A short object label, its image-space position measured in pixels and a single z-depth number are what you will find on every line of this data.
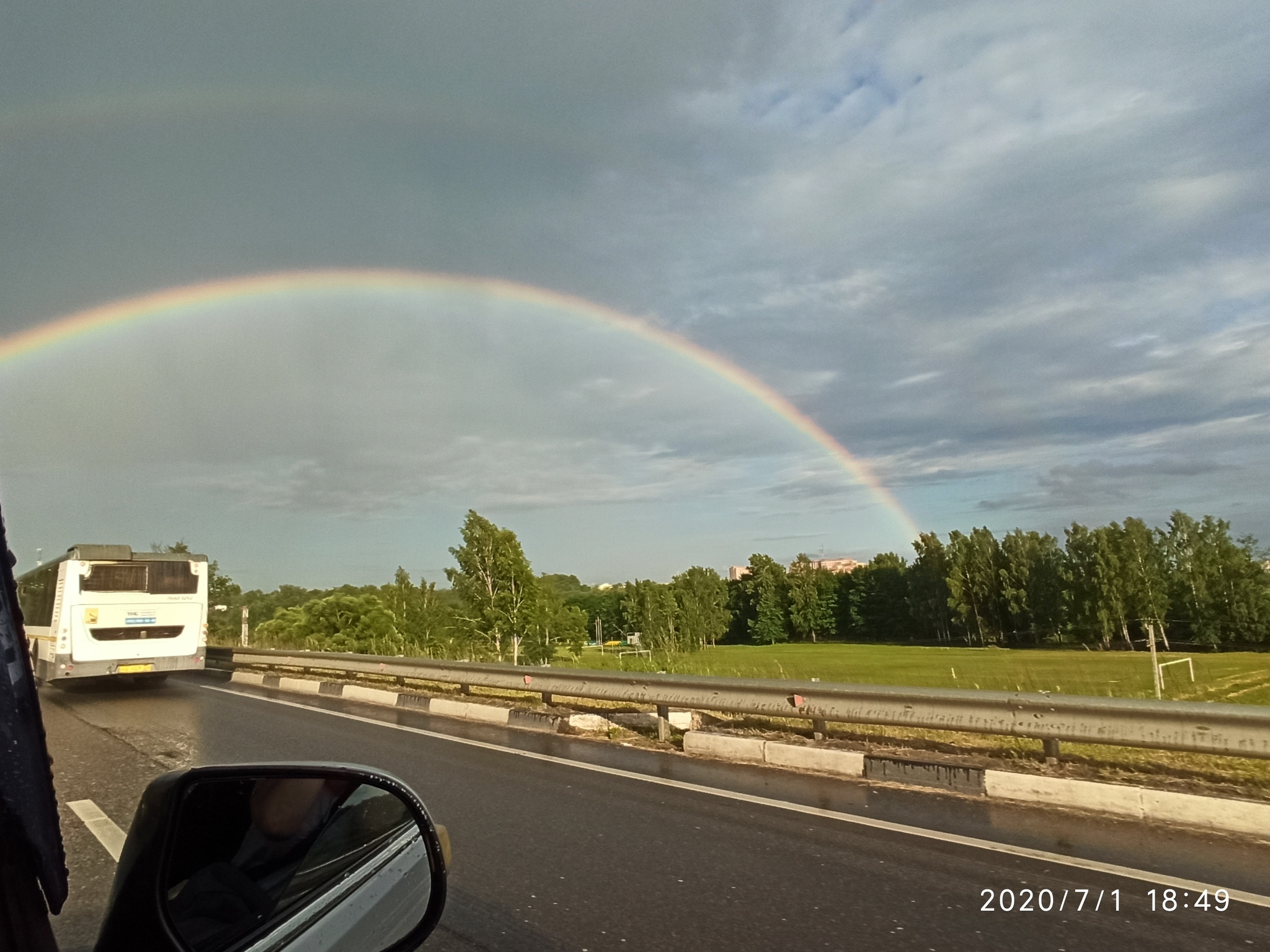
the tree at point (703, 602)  120.31
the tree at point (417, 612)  50.12
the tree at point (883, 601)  134.25
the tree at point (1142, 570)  85.44
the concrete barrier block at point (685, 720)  10.84
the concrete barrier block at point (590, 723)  11.36
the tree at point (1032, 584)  103.31
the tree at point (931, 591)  119.50
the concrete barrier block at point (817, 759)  8.09
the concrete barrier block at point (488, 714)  12.59
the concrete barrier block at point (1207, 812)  5.71
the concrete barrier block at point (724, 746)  9.00
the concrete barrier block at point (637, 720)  11.35
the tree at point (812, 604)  142.00
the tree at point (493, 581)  47.62
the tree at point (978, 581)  108.31
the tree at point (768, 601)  144.38
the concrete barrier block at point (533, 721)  11.73
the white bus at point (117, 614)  17.25
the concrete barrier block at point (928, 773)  7.25
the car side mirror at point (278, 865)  1.43
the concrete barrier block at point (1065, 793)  6.34
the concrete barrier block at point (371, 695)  15.41
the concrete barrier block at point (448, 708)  13.42
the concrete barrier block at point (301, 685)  18.25
